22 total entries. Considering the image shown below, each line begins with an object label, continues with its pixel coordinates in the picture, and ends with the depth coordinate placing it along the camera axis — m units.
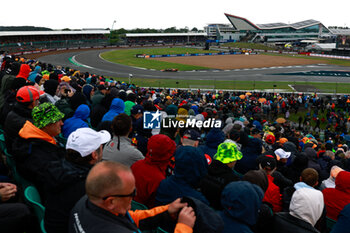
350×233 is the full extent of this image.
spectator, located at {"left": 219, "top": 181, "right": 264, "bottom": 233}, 2.50
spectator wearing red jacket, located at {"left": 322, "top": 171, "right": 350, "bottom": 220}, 4.10
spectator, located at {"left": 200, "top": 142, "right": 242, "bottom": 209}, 3.35
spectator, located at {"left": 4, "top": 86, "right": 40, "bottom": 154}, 4.28
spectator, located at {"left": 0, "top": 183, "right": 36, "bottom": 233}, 2.87
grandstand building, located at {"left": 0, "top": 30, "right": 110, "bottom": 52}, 82.16
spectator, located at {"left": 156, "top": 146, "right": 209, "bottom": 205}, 2.95
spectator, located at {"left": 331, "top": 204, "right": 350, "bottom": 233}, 3.20
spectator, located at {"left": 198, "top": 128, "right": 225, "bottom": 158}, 5.35
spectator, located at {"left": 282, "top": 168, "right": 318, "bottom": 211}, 3.96
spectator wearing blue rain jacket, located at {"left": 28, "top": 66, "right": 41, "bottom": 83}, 11.16
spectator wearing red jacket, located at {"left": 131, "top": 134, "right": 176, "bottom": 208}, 3.28
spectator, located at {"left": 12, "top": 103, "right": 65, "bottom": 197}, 3.26
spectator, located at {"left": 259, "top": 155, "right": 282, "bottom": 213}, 3.95
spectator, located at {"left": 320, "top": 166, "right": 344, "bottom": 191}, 4.83
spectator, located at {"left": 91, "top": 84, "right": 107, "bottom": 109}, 7.71
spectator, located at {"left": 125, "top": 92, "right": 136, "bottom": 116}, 8.05
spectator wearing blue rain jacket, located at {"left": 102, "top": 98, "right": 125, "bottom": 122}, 6.48
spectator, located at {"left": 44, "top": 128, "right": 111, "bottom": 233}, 2.61
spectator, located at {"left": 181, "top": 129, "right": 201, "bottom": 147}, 5.30
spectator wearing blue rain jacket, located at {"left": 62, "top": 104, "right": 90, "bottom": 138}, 5.62
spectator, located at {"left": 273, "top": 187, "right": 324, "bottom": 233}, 3.13
